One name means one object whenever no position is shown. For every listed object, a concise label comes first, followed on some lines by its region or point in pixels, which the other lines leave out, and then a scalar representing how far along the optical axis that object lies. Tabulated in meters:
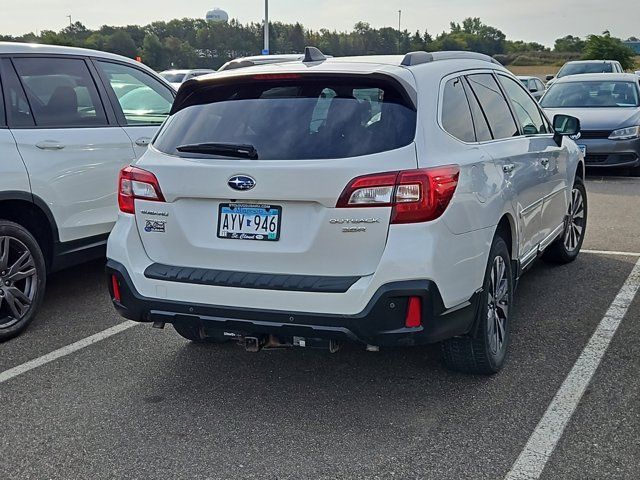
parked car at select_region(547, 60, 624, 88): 22.12
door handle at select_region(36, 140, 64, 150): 5.21
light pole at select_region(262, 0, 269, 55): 32.69
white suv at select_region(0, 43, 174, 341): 5.06
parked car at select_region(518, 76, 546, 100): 21.99
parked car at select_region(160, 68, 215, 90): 22.53
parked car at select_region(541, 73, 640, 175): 11.79
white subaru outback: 3.40
